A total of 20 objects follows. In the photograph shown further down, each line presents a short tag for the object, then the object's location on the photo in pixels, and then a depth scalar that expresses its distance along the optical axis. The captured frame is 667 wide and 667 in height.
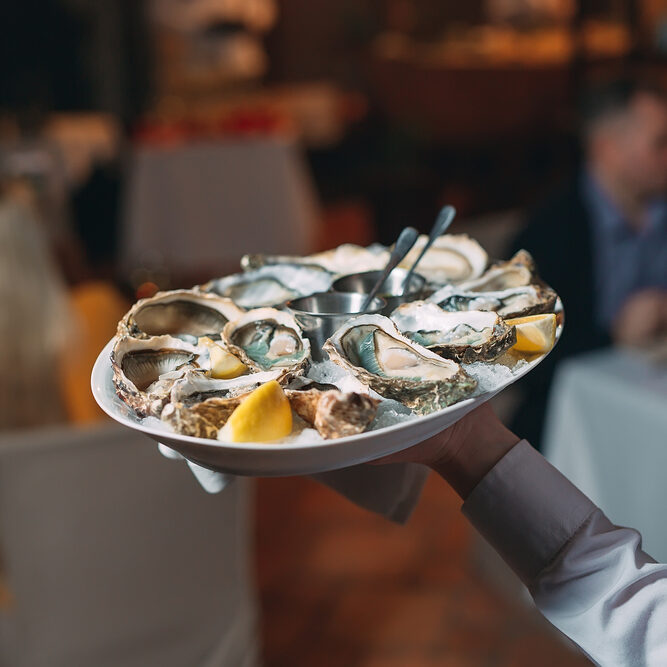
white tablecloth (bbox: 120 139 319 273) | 3.76
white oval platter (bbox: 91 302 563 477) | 0.50
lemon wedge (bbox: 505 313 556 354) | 0.61
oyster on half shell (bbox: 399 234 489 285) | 0.77
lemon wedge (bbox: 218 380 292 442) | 0.50
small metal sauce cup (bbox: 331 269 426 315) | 0.73
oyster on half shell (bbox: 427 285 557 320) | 0.65
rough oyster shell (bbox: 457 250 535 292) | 0.72
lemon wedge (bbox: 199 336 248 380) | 0.58
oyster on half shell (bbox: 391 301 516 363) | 0.58
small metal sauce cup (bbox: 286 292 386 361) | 0.64
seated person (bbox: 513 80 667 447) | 2.00
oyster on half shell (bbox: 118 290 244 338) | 0.68
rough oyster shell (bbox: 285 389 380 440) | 0.50
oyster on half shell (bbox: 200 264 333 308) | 0.76
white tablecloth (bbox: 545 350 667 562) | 1.43
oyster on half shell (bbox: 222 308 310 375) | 0.60
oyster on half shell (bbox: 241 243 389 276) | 0.79
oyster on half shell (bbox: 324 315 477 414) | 0.53
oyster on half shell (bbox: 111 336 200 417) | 0.56
